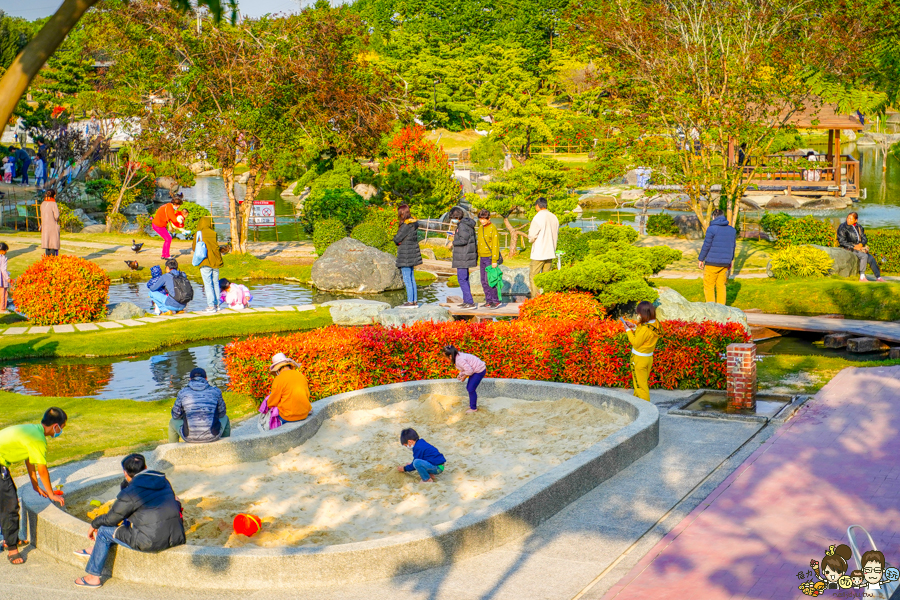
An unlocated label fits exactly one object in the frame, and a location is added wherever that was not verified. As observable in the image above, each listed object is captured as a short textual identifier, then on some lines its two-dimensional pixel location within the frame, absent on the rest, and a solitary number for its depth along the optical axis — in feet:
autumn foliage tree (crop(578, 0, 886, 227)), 72.28
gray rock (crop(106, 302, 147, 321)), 58.49
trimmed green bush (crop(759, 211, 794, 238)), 87.66
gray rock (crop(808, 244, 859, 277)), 66.39
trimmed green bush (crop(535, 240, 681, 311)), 48.39
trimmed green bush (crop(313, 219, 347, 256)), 85.66
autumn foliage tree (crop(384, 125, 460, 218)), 98.37
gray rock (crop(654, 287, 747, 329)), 50.57
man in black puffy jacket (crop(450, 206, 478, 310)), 52.75
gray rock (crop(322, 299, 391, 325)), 53.78
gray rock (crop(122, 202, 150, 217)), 135.87
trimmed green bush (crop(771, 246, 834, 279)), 64.08
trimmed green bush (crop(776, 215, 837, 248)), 79.15
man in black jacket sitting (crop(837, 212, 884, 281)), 65.31
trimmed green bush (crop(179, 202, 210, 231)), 95.66
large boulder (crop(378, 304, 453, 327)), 49.32
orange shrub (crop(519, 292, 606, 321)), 46.83
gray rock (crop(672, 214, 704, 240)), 99.09
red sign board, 105.91
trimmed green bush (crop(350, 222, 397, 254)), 83.20
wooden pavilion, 130.86
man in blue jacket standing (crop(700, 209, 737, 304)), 52.49
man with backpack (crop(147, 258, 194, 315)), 59.06
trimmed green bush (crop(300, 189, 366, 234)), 90.58
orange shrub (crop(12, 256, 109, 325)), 56.29
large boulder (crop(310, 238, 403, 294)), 73.00
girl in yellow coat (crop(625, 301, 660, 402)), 35.17
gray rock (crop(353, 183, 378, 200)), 138.92
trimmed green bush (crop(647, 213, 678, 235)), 100.73
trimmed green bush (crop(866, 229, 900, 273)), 69.82
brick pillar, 35.86
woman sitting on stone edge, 32.48
